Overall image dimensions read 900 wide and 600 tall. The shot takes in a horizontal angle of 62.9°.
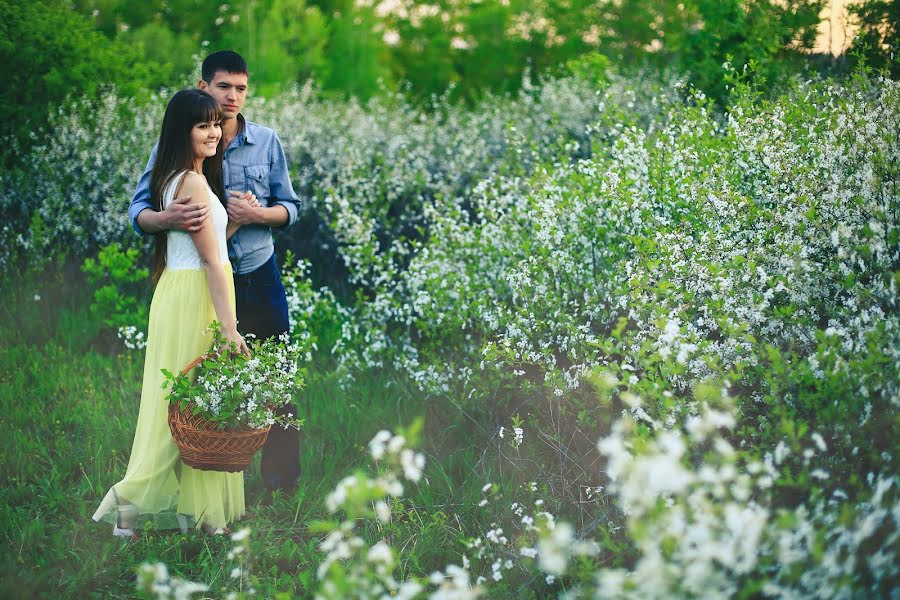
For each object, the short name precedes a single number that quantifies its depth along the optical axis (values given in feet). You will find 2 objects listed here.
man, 13.55
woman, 12.31
